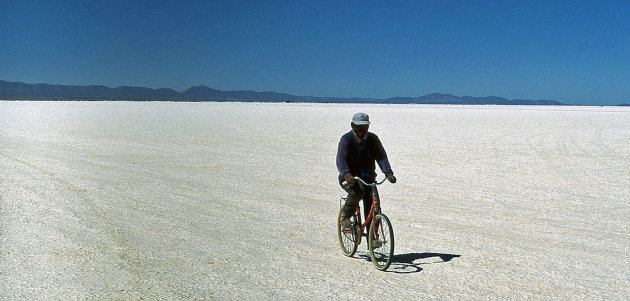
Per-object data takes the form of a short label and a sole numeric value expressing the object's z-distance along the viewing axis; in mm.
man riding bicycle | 6051
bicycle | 6043
